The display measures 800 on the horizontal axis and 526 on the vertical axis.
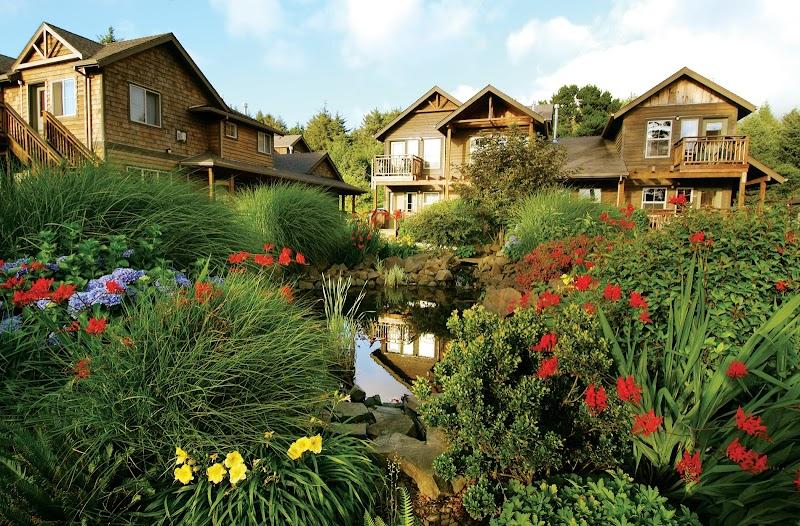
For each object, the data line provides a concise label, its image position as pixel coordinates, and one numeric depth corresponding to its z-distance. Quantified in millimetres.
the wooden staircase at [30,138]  11883
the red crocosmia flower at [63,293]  2312
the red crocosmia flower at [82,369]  1822
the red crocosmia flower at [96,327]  1940
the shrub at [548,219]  8258
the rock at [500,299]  5823
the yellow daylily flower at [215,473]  1633
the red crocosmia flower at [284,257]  3935
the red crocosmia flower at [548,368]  1863
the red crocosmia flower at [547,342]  2066
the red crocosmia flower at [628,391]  1821
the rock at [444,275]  10477
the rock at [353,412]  2879
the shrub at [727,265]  2523
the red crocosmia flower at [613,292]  2543
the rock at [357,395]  3824
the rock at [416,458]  2148
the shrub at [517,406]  1857
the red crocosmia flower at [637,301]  2469
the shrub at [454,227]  12711
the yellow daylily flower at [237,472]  1623
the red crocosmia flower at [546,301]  2904
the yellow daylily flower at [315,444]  1759
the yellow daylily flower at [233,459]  1653
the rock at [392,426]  2854
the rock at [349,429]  2291
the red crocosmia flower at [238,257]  3338
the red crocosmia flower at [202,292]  2197
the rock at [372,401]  3754
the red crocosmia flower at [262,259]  3564
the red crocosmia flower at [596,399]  1839
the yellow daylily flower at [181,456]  1661
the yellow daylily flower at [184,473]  1630
